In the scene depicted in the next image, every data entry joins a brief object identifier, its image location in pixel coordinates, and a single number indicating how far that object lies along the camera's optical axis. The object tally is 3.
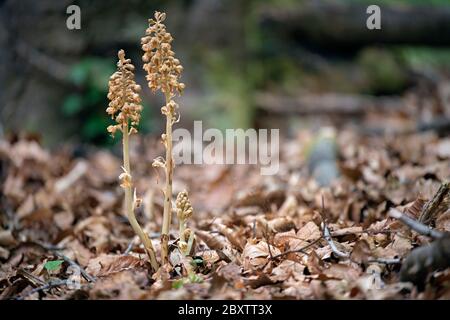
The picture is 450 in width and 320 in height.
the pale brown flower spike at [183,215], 2.10
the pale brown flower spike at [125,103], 2.01
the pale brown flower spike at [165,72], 2.00
